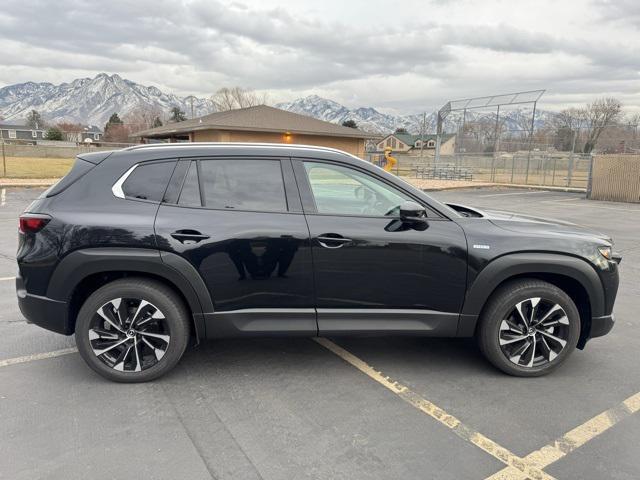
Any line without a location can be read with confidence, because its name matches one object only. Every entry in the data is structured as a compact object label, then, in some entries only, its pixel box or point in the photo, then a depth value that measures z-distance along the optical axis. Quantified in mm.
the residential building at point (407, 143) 91875
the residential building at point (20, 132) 103375
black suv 3277
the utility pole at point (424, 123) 80062
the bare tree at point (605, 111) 47219
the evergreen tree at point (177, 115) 74062
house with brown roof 27453
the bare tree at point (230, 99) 73625
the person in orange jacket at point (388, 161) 23284
